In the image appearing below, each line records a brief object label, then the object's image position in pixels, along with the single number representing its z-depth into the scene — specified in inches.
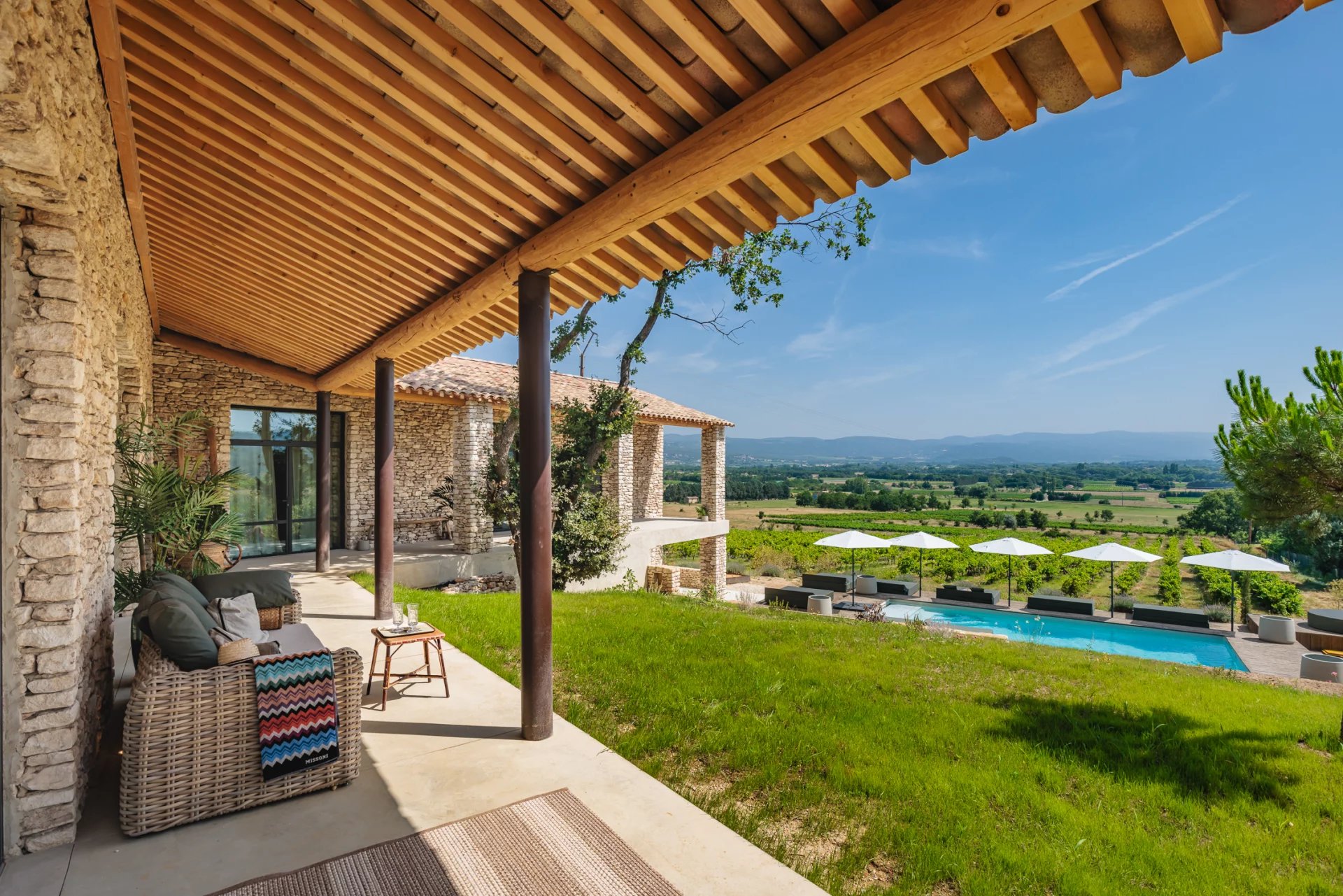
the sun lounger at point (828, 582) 705.0
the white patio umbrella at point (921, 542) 629.6
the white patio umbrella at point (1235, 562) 516.7
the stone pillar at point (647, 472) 692.1
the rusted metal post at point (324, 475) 390.9
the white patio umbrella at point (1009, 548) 633.0
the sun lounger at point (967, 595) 644.7
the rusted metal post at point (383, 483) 275.0
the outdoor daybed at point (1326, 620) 494.0
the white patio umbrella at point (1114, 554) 579.2
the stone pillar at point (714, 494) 671.1
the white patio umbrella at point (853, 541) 612.7
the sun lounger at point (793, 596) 565.2
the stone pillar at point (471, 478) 458.3
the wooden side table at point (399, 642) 175.6
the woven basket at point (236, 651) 126.0
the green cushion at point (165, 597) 141.9
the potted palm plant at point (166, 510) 214.4
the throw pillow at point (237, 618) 173.8
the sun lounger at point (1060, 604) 583.0
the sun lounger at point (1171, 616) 532.7
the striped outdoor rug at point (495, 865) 96.0
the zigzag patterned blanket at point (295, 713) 120.4
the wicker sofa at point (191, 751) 109.0
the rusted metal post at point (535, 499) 152.6
